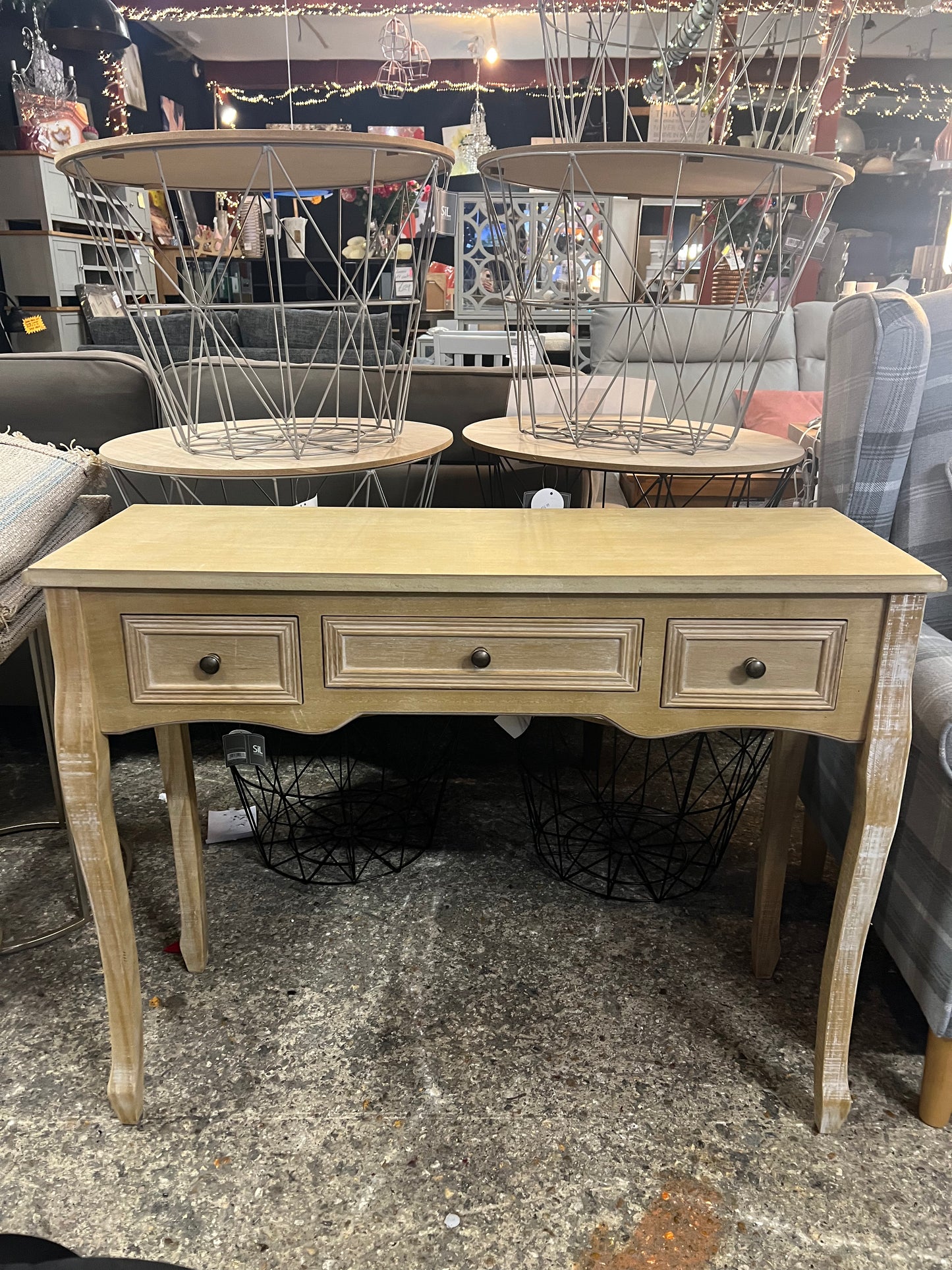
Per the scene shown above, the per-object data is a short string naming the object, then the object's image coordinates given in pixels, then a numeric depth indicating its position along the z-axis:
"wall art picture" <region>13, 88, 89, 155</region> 5.26
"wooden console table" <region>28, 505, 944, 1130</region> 0.94
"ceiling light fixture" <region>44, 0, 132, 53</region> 5.02
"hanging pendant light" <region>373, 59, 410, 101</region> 7.09
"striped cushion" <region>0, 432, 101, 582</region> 1.28
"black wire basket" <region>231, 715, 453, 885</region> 1.65
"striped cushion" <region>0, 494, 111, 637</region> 1.27
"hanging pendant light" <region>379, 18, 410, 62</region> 5.72
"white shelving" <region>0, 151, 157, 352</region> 5.27
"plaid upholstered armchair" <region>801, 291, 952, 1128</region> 1.07
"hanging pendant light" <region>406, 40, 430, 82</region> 5.87
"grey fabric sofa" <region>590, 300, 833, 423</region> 3.13
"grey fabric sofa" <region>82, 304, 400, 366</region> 2.40
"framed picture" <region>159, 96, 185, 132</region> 7.32
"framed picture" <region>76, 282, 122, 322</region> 5.47
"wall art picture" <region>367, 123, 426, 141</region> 7.73
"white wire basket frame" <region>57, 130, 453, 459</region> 0.98
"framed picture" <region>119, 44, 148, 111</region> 6.56
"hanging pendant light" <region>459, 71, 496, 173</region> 5.47
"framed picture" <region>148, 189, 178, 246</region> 6.65
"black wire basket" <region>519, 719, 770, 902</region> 1.58
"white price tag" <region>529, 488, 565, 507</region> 1.34
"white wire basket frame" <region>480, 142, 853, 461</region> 1.03
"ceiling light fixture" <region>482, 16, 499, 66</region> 6.06
